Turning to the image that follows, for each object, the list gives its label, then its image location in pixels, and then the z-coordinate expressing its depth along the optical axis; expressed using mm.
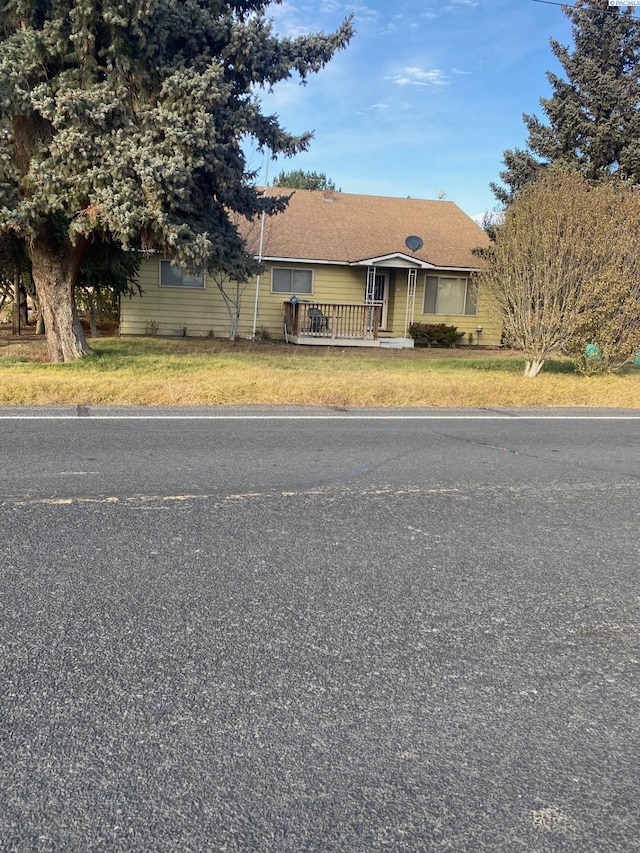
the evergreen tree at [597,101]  20891
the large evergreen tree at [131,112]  11352
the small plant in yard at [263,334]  22627
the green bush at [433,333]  22797
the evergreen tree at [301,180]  56697
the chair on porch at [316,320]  21281
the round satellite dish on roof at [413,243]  23000
